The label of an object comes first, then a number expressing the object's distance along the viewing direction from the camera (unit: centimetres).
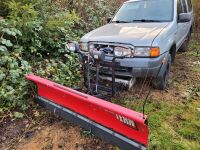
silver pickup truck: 232
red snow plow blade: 163
